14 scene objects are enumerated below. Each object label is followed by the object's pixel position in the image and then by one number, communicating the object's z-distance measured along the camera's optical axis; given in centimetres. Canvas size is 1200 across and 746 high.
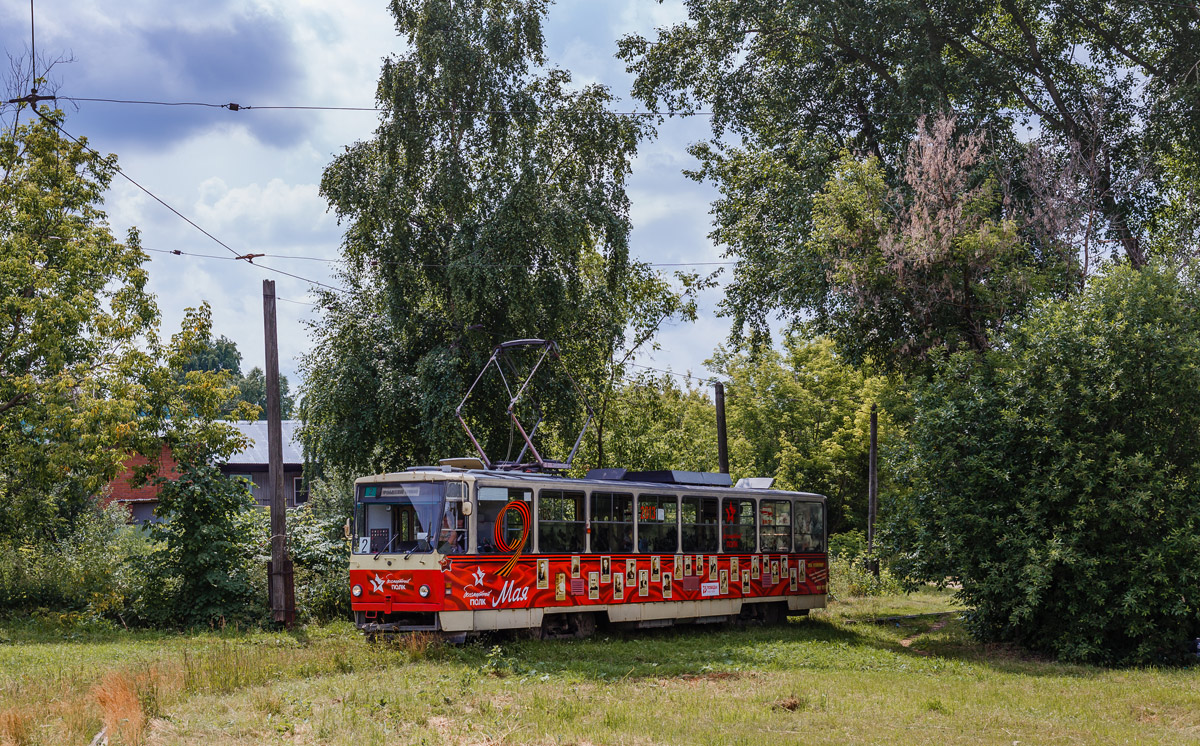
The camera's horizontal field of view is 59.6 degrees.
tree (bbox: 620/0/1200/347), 2473
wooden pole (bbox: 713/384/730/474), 3188
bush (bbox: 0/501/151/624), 2091
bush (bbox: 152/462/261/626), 2053
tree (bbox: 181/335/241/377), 11681
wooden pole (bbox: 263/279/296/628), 2003
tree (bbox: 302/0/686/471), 2628
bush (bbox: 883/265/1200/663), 1683
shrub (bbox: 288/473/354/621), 2164
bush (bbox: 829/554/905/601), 3030
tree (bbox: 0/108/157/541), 2119
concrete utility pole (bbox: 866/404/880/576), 3500
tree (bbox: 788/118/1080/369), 2109
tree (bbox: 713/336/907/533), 4391
